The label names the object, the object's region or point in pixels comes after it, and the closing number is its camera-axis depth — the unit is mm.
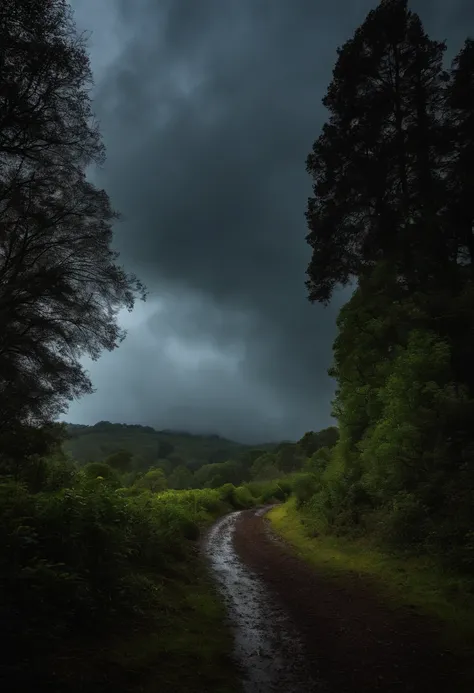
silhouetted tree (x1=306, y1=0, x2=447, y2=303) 17578
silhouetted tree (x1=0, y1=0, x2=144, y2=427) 10117
